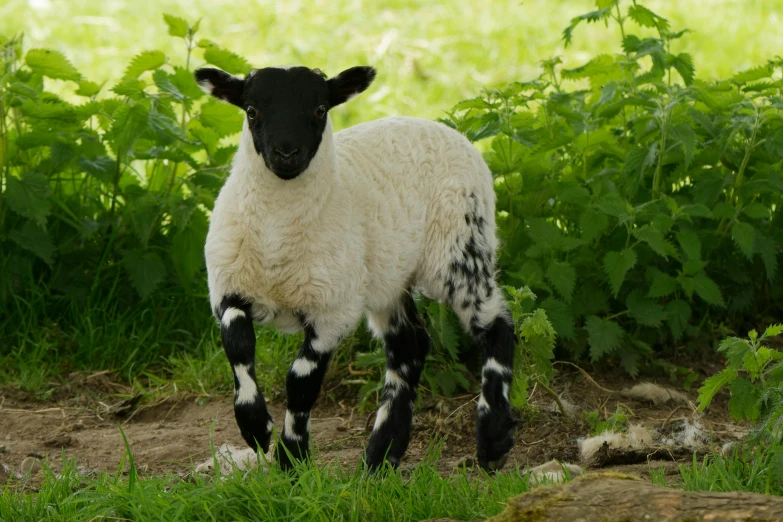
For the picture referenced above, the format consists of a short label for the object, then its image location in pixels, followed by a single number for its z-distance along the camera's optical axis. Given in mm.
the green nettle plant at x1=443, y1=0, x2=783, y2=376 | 10680
